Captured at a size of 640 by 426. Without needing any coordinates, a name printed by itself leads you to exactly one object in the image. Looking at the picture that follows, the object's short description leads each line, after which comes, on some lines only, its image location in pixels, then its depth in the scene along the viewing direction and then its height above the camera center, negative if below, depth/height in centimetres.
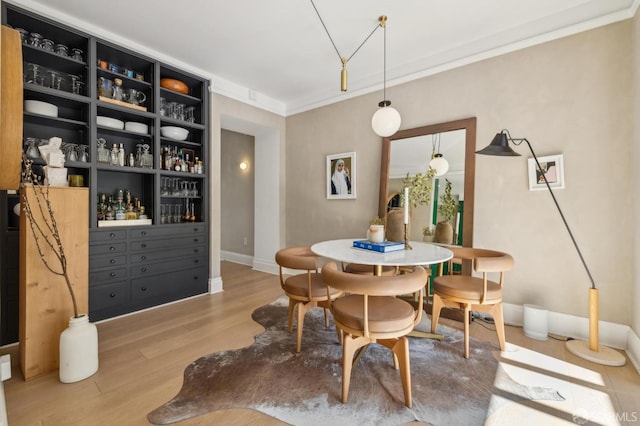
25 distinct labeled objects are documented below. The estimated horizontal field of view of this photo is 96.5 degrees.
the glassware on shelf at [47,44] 261 +148
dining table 183 -33
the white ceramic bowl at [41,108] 251 +88
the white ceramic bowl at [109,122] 291 +88
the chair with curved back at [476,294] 212 -65
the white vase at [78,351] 185 -96
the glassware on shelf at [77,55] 276 +148
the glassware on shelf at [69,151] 268 +52
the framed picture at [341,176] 396 +46
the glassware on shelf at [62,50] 269 +148
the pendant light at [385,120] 249 +79
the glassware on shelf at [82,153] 276 +51
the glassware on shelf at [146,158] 323 +55
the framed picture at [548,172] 252 +34
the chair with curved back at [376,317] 148 -63
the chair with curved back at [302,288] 209 -64
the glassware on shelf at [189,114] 368 +121
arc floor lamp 209 -103
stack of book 217 -29
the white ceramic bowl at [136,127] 313 +88
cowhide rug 157 -113
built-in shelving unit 263 +53
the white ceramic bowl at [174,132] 340 +90
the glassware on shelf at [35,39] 254 +149
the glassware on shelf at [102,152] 292 +55
